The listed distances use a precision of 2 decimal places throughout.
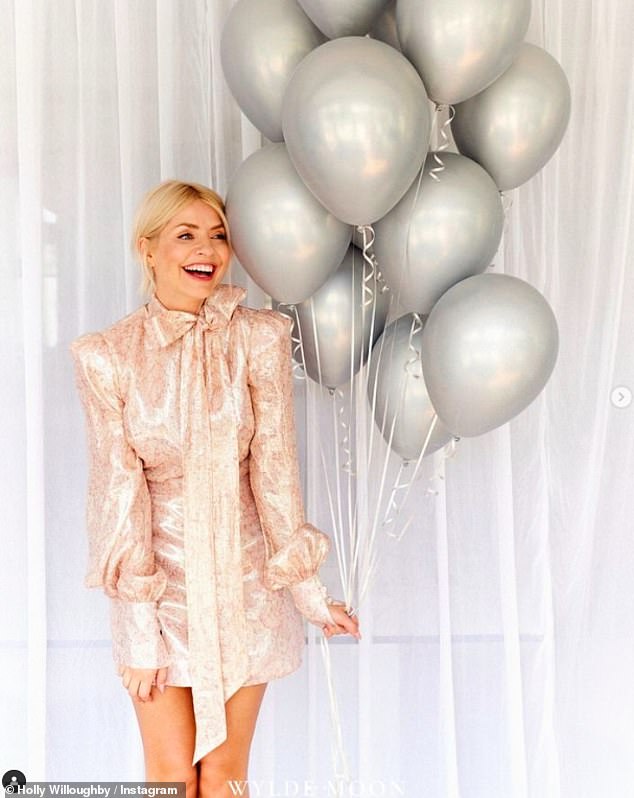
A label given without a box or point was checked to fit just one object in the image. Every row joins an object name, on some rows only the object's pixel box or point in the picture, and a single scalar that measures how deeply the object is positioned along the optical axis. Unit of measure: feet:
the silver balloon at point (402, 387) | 5.64
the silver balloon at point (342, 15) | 5.08
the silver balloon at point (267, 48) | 5.29
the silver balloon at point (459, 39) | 4.81
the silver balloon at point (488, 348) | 4.95
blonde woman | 5.40
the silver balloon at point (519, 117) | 5.34
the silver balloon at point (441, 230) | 5.16
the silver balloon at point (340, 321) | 5.65
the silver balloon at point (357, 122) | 4.67
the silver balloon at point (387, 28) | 5.36
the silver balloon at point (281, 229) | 5.17
